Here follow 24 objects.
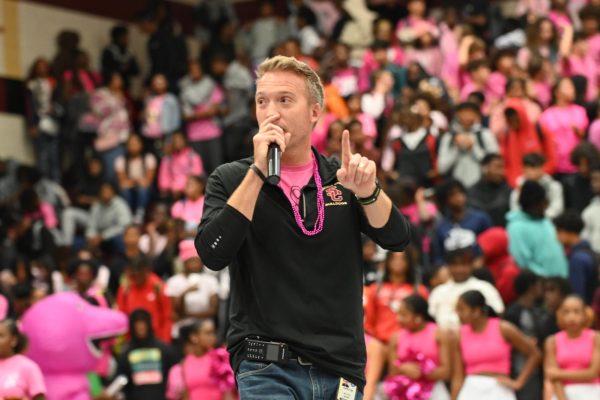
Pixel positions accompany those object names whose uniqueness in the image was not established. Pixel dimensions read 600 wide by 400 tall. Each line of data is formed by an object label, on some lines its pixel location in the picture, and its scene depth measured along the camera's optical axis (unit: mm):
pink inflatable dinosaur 9789
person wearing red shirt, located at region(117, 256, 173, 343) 11844
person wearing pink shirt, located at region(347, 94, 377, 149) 14655
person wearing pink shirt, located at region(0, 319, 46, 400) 9008
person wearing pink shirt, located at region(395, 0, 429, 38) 17109
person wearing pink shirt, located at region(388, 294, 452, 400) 9469
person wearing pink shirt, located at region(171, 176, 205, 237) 13891
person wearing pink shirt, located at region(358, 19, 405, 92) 16266
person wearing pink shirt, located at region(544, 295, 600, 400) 9195
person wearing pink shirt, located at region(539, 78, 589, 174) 13180
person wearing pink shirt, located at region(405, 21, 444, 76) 16391
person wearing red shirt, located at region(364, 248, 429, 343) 9992
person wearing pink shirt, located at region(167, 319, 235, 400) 9930
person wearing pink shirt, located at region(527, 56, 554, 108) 14633
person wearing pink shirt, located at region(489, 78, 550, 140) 13562
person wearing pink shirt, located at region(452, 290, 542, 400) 9375
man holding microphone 4309
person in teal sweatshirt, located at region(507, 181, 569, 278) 10695
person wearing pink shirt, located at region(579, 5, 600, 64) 15078
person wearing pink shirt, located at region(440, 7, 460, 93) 16078
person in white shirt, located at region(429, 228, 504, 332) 9977
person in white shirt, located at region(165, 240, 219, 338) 11547
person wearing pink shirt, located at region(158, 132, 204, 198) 15688
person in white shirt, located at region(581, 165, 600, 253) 11359
